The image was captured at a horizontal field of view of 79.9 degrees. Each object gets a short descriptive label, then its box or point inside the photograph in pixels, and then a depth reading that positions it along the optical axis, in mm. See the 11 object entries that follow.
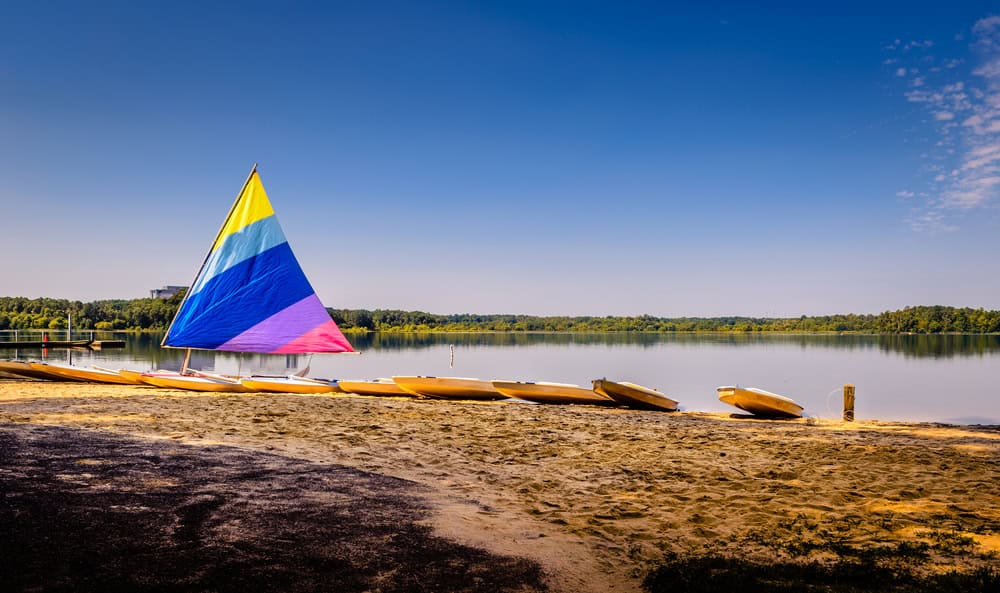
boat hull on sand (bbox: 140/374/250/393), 16969
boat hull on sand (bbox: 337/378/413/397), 17172
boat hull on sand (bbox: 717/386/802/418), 16484
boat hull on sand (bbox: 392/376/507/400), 17250
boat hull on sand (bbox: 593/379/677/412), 17094
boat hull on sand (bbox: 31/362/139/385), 17688
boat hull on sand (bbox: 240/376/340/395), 16812
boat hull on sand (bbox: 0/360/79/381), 18266
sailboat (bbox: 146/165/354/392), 16812
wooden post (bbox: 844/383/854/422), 16781
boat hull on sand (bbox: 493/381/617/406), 17109
